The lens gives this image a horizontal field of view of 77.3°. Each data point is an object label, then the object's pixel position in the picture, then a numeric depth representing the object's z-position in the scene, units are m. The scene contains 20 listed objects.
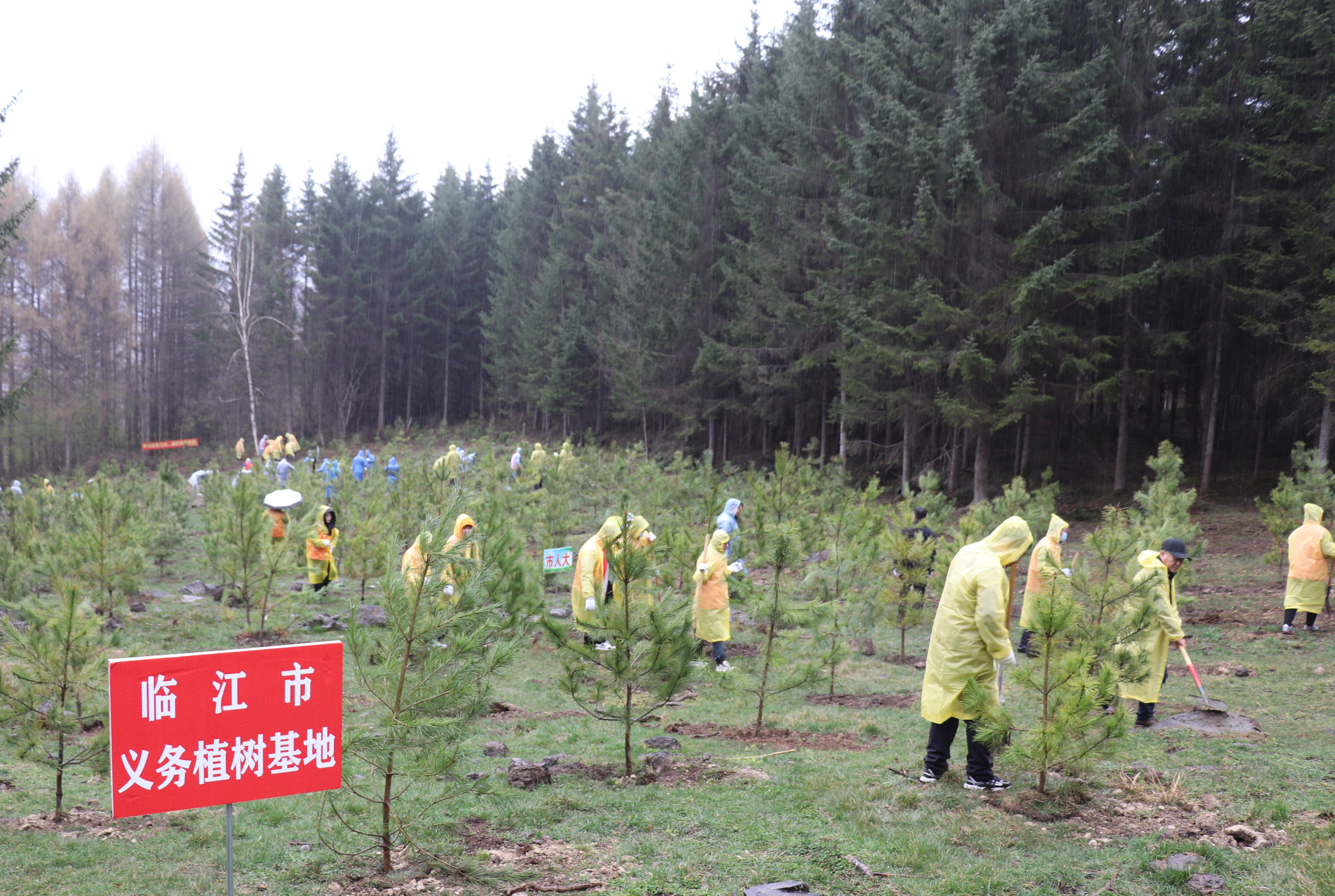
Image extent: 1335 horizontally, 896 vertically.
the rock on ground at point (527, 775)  6.25
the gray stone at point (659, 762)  6.69
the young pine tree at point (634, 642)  6.11
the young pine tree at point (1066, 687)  5.16
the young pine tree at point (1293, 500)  13.34
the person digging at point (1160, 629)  7.34
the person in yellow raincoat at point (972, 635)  5.56
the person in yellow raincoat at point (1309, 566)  11.21
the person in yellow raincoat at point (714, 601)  9.52
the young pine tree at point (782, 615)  7.20
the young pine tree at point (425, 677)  4.33
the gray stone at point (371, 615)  11.92
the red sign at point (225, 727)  3.50
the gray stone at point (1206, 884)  4.27
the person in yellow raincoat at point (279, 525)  12.09
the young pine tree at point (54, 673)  5.37
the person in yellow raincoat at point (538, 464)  22.14
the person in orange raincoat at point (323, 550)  12.57
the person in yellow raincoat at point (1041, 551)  9.50
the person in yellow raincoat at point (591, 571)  7.82
